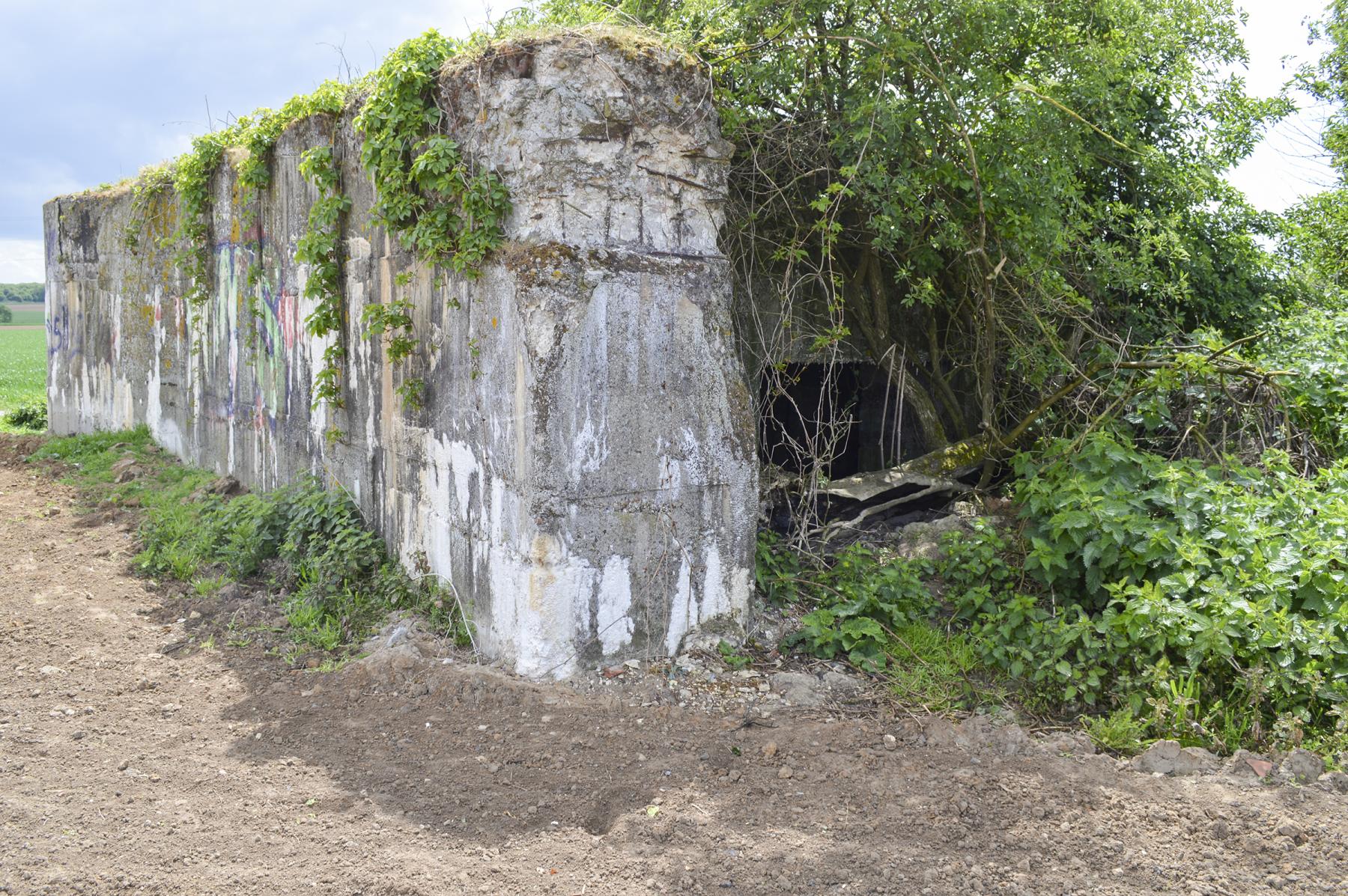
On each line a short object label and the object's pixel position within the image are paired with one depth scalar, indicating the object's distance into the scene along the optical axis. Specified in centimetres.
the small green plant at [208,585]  594
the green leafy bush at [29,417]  1345
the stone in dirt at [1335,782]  343
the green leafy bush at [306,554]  519
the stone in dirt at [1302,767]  351
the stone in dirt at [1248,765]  355
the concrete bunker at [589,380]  428
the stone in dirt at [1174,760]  362
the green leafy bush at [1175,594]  378
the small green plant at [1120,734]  379
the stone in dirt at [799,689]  428
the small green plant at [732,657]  449
